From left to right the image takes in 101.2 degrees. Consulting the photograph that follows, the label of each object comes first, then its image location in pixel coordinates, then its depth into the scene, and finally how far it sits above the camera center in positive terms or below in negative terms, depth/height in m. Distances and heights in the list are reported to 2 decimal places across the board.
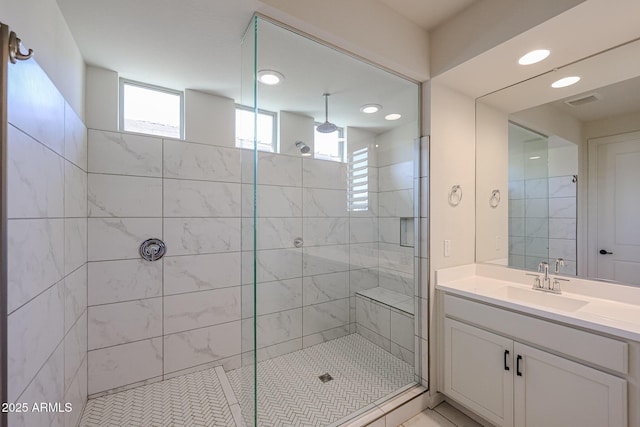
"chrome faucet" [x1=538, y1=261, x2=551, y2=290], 1.77 -0.43
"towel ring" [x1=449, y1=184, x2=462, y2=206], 2.04 +0.15
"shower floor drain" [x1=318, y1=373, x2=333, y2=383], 2.09 -1.32
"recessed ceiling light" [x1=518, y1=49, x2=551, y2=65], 1.57 +0.97
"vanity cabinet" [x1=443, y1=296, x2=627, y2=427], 1.20 -0.89
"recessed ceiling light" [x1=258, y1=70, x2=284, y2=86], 1.63 +0.90
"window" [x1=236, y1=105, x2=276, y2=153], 1.51 +0.61
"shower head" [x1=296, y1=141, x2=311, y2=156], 2.38 +0.60
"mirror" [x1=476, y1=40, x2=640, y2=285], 1.56 +0.31
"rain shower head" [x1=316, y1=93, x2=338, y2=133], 2.28 +0.79
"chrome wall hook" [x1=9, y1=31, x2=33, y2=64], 0.82 +0.52
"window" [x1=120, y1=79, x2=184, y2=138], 2.15 +0.89
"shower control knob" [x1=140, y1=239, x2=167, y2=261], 2.04 -0.28
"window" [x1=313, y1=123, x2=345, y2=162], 2.39 +0.64
